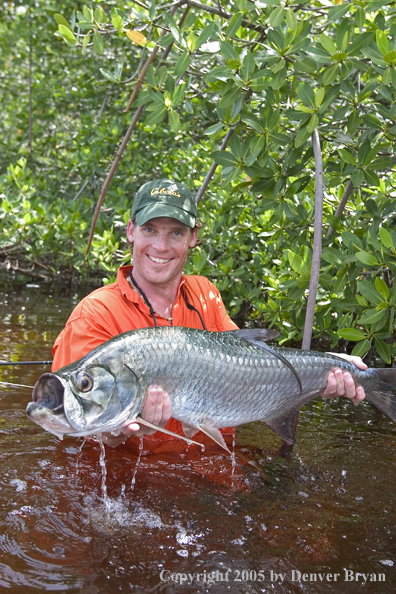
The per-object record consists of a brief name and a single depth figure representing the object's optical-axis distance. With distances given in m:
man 3.71
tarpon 2.67
